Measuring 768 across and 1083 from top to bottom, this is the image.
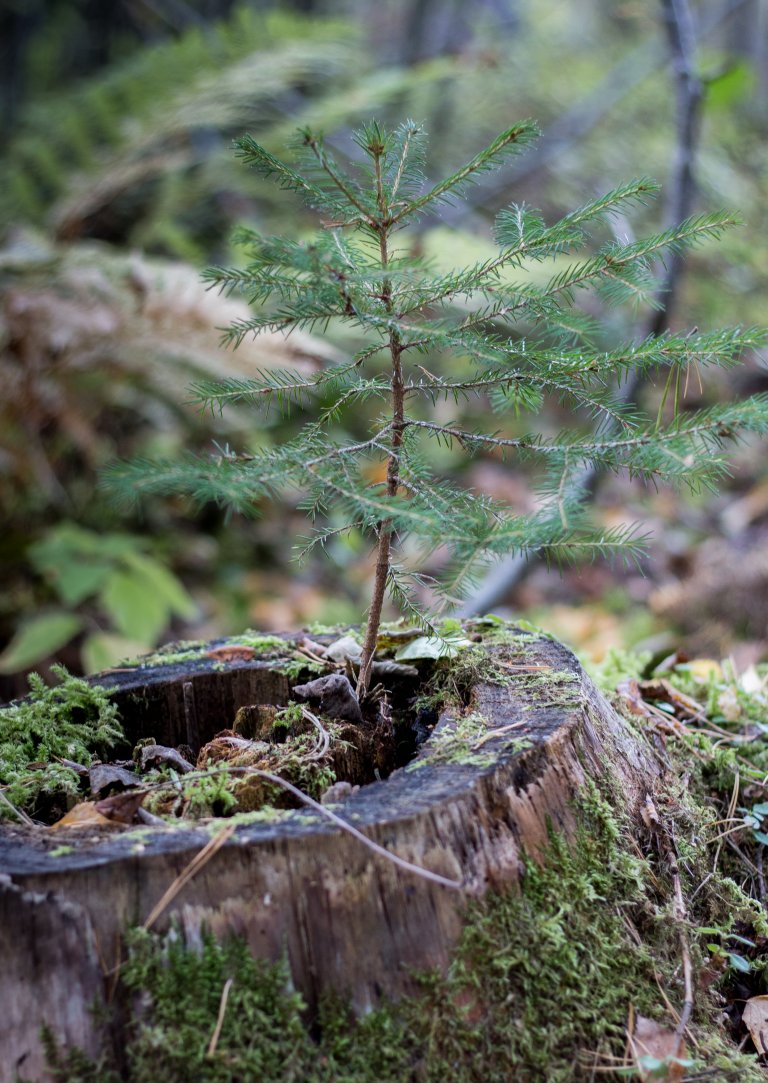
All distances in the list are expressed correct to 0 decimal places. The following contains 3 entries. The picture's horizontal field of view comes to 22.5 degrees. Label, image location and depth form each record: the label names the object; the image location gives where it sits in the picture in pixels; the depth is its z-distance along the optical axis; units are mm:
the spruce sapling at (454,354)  1054
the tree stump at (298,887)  1006
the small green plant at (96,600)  2340
